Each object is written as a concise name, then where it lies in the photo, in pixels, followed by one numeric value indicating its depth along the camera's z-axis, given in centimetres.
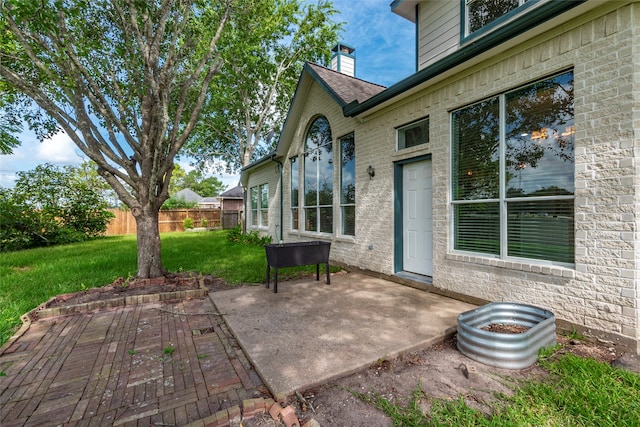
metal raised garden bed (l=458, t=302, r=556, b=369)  249
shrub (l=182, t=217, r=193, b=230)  2258
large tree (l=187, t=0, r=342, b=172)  1477
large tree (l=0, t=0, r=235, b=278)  465
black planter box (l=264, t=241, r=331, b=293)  468
